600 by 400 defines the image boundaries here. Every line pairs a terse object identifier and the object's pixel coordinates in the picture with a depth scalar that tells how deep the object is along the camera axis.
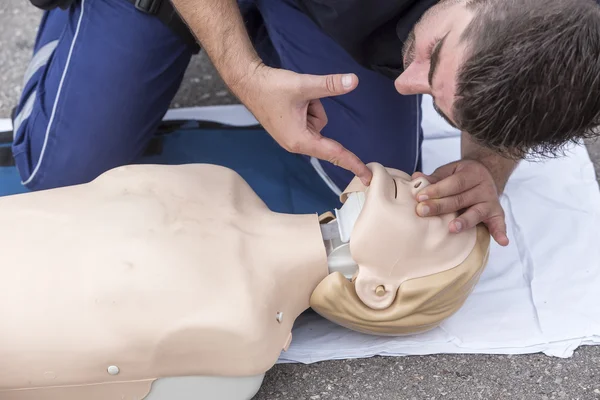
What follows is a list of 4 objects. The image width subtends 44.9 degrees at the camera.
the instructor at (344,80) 1.17
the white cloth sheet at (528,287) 1.65
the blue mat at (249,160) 1.97
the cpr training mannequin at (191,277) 1.27
